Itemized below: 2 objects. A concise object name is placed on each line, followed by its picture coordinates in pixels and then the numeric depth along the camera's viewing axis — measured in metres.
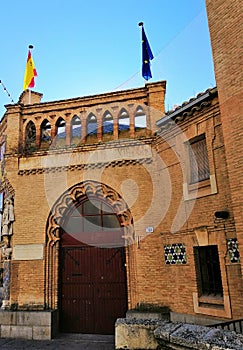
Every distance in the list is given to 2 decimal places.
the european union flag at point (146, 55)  10.91
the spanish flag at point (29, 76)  12.02
